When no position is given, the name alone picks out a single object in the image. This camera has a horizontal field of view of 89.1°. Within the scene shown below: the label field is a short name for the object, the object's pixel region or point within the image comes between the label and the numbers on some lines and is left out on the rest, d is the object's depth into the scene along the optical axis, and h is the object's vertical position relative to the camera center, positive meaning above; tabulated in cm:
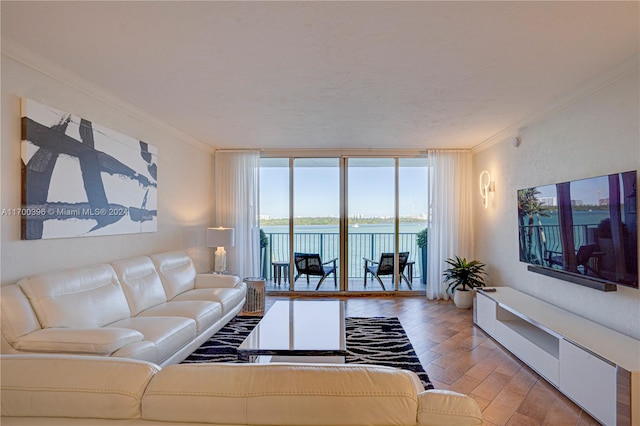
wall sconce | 462 +47
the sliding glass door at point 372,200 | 556 +33
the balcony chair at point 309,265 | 533 -76
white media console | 188 -99
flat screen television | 229 -10
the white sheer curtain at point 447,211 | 525 +12
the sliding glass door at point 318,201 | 557 +31
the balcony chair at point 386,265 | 536 -76
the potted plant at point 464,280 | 462 -87
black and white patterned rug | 296 -128
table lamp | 451 -28
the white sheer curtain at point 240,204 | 534 +26
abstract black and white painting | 230 +36
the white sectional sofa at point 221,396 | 86 -48
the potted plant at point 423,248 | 569 -52
